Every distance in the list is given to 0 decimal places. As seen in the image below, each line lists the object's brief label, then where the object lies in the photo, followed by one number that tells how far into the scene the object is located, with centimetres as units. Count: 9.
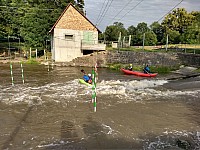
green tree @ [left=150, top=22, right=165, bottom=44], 4601
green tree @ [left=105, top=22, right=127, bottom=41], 4423
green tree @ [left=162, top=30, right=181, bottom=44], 3874
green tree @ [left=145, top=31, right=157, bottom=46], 4013
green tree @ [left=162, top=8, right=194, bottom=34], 4216
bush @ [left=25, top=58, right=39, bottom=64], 2464
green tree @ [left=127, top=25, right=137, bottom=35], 5553
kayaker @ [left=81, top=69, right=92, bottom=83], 1265
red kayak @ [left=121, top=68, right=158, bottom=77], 1670
